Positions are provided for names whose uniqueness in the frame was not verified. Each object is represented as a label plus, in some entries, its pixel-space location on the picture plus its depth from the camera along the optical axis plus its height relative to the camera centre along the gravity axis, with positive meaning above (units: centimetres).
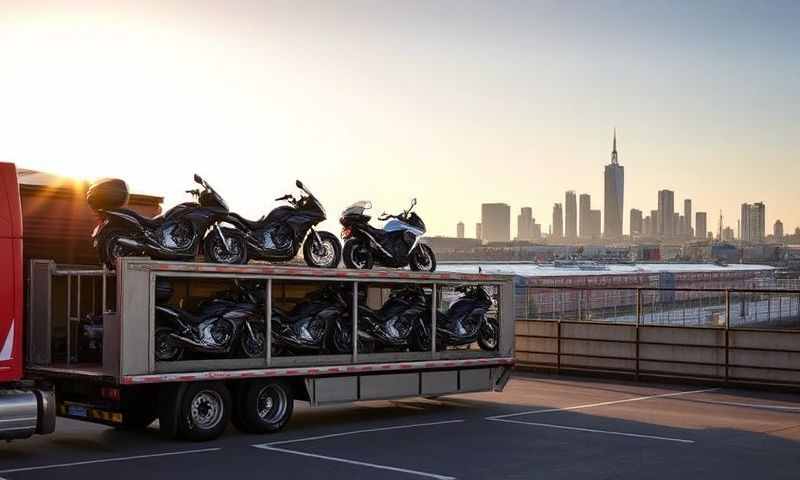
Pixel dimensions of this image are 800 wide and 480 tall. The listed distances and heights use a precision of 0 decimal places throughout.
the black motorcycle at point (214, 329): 1419 -119
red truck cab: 1238 -106
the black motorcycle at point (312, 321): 1598 -119
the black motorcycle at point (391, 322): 1719 -128
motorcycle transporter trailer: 1332 -167
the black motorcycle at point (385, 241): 1809 +1
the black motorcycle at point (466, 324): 1867 -142
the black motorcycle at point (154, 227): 1433 +17
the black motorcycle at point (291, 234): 1628 +10
